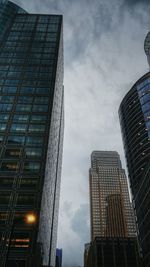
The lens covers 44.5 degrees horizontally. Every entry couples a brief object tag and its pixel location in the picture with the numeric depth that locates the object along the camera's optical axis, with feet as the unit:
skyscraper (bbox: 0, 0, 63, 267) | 165.44
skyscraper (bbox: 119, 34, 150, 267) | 213.77
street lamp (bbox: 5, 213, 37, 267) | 44.73
